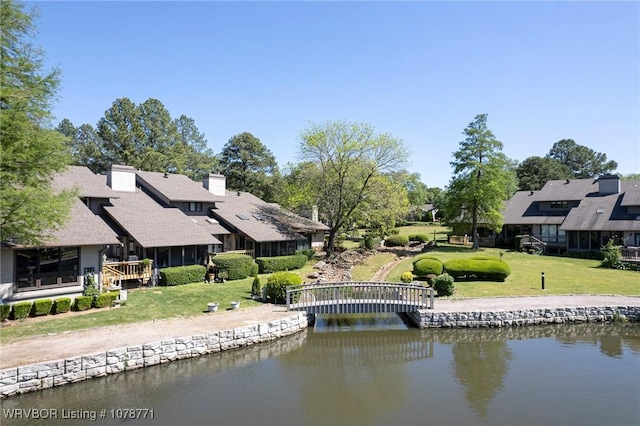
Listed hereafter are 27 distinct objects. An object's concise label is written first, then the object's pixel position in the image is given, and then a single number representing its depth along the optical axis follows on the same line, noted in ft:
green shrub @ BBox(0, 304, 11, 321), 53.06
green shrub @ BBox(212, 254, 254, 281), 85.76
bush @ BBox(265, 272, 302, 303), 67.72
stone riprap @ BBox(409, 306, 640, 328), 63.87
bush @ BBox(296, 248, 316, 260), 114.32
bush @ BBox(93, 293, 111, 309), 61.52
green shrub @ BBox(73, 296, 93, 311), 59.82
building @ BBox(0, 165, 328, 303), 61.31
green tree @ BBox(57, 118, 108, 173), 167.84
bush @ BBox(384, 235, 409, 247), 151.53
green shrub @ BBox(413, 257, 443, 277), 82.07
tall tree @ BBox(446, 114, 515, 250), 128.16
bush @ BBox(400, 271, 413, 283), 79.46
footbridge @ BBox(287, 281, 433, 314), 65.98
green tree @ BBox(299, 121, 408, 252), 120.06
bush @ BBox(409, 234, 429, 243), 160.15
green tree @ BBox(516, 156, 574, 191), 248.32
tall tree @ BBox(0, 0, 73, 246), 48.49
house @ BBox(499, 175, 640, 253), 116.16
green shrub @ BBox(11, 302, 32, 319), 54.24
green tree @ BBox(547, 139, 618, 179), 279.08
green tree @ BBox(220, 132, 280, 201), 204.33
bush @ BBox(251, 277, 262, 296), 72.49
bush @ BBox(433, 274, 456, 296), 74.18
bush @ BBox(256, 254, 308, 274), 96.53
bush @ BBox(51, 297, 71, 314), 57.98
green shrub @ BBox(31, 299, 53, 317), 56.18
